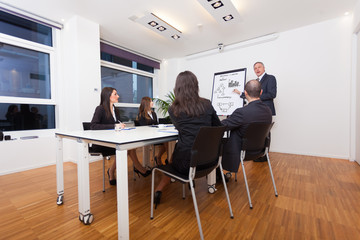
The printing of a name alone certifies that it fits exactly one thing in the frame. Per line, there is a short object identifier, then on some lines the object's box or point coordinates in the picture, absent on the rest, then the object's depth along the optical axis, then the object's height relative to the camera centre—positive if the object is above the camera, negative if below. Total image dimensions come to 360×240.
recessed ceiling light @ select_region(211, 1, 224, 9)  2.68 +1.75
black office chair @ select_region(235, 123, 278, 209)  1.69 -0.26
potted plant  5.26 +0.37
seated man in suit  1.76 -0.09
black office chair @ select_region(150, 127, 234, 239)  1.22 -0.31
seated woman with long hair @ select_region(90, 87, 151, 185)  2.22 +0.01
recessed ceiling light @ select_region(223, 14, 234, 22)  3.09 +1.77
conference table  1.13 -0.37
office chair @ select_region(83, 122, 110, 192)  2.13 -0.41
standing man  3.24 +0.56
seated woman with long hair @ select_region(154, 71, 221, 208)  1.40 +0.01
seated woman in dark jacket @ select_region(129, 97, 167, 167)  3.12 +0.04
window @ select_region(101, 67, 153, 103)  4.61 +0.96
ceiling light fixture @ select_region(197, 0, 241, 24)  2.67 +1.75
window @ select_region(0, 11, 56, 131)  2.94 +0.79
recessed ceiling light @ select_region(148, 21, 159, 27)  3.29 +1.79
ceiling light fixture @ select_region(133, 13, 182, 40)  3.14 +1.79
